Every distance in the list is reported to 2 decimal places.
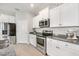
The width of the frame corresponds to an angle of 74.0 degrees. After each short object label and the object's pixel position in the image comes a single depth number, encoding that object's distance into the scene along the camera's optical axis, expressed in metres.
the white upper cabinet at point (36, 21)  3.01
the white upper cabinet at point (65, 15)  1.44
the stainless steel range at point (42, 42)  2.09
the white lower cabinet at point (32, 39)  2.86
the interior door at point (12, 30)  3.71
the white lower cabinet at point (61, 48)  1.18
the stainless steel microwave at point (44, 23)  2.30
